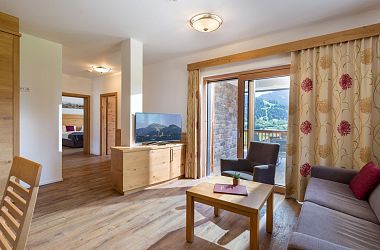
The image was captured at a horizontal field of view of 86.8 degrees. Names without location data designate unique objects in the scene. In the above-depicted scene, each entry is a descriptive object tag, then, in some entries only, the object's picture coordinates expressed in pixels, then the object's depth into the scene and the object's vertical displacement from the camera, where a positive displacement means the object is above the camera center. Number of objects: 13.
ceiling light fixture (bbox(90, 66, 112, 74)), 4.95 +1.36
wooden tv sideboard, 3.10 -0.72
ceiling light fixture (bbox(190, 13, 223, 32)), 2.59 +1.34
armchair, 2.89 -0.59
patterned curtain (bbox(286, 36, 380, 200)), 2.39 +0.20
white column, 3.40 +0.65
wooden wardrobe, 2.46 +0.39
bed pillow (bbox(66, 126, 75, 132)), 9.26 -0.26
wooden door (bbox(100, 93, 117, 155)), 6.26 +0.05
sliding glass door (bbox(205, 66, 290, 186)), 3.36 +0.28
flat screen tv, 3.44 -0.07
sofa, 1.26 -0.73
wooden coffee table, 1.63 -0.70
